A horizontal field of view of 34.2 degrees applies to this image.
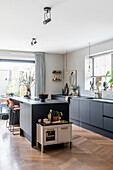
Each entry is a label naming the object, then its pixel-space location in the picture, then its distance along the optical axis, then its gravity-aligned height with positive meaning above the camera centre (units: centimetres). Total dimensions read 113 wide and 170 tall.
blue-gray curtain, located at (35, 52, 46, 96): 724 +51
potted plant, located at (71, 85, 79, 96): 686 -9
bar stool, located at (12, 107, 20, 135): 589 -108
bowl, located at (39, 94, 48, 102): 423 -24
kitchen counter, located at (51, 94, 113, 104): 501 -39
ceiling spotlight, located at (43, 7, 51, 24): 315 +131
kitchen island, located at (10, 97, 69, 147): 391 -59
